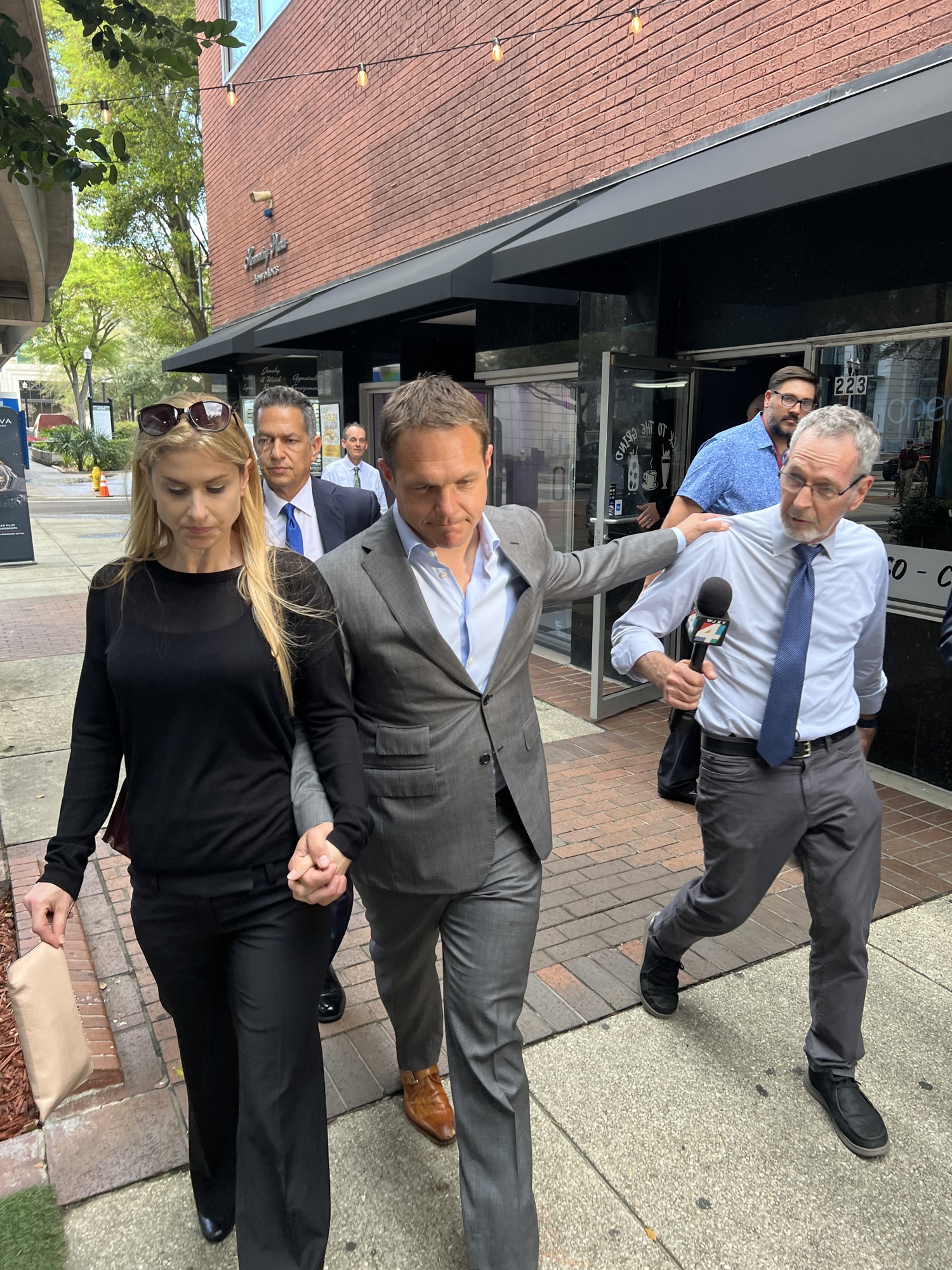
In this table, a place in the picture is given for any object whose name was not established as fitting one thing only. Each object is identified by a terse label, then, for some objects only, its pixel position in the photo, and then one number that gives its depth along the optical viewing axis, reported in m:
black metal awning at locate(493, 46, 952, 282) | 3.89
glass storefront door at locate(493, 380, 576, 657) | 8.88
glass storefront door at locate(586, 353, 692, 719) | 6.50
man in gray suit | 2.12
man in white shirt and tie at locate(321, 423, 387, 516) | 8.74
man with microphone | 2.70
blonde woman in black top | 1.97
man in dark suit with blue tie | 3.51
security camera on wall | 14.76
